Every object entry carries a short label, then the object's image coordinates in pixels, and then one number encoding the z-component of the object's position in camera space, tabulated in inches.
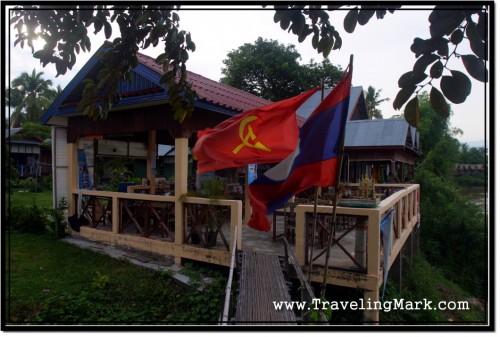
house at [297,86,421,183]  507.9
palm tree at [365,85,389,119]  1473.9
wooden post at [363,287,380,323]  189.9
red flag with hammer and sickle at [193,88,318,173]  154.2
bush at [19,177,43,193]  877.0
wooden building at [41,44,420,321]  201.6
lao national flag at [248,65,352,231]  132.5
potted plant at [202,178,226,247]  249.1
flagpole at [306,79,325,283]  133.8
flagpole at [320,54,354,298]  126.3
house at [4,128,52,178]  1015.7
